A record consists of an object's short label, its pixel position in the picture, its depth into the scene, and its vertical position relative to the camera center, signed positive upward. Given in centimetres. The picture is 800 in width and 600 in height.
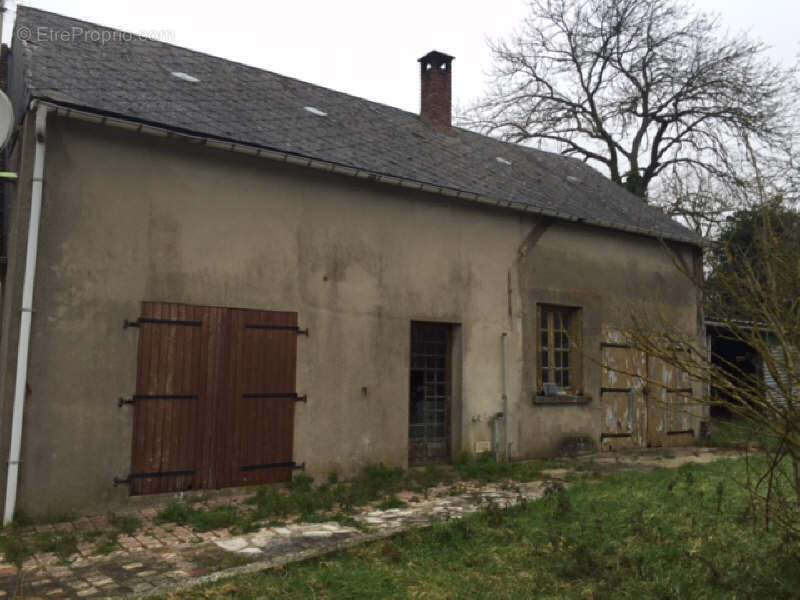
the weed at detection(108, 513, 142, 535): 582 -124
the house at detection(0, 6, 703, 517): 646 +117
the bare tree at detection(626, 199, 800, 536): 341 +24
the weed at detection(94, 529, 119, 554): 521 -128
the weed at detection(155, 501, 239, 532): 595 -121
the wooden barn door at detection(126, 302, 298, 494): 683 -14
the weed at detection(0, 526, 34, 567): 499 -127
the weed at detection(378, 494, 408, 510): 668 -118
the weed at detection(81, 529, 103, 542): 554 -127
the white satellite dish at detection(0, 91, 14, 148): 537 +214
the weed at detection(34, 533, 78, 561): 515 -127
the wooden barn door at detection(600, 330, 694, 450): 1096 -25
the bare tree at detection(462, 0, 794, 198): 1934 +917
